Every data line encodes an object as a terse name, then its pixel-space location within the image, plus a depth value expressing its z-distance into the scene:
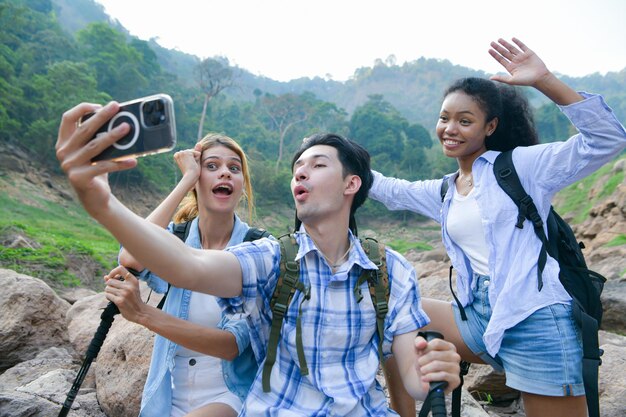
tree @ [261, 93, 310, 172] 48.84
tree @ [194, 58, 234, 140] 40.38
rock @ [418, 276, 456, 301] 5.02
